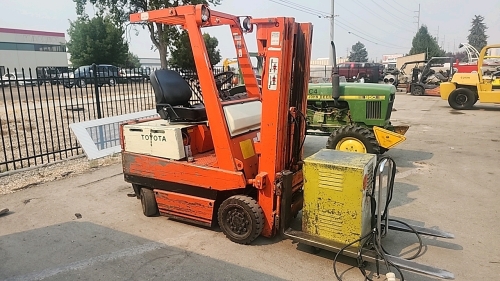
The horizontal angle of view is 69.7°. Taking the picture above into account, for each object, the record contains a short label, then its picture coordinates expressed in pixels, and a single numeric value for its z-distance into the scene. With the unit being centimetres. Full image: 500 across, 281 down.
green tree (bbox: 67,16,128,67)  3481
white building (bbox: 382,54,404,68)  10085
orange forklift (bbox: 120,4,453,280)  344
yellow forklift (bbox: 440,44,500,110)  1452
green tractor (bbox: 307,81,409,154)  641
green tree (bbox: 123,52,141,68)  6570
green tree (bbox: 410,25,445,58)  7219
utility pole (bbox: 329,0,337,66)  3230
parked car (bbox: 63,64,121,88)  826
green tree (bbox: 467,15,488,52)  9562
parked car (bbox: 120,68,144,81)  951
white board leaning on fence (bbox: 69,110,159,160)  763
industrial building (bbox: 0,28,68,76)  5338
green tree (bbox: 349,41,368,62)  11259
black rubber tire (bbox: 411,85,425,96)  2142
